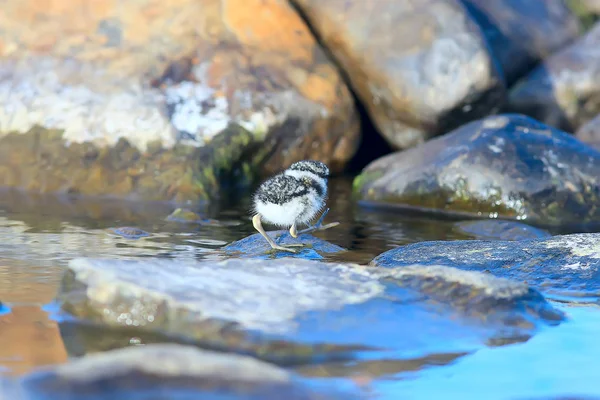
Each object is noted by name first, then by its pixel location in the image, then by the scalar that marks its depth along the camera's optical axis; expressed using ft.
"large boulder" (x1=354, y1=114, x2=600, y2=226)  49.42
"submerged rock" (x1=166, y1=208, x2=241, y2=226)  45.09
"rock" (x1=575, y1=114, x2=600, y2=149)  61.05
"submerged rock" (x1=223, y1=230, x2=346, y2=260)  35.83
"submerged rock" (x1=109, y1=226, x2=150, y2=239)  40.50
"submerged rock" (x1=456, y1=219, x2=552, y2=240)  43.42
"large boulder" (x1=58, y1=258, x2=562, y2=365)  21.97
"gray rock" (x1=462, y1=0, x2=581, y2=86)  68.18
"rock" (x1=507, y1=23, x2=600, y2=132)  66.49
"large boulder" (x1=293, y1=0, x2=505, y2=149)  58.03
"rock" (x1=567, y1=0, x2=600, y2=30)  74.18
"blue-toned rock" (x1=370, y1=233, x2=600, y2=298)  30.91
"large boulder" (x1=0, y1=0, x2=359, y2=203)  52.75
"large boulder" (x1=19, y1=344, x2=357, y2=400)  17.01
